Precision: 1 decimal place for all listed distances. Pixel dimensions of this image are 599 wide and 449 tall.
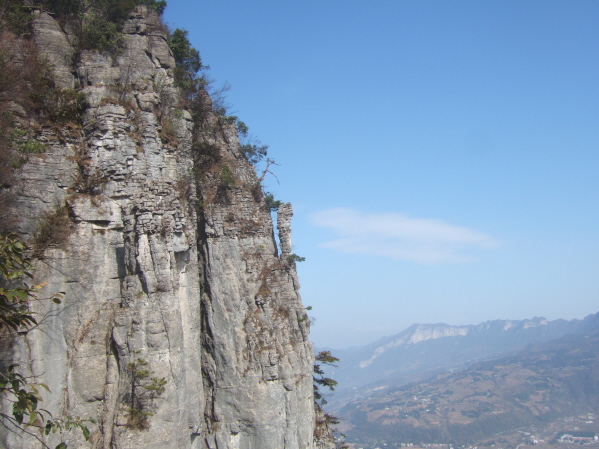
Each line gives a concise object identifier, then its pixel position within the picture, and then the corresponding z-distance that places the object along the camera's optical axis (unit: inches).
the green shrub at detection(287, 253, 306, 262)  1009.8
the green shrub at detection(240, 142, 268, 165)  1081.4
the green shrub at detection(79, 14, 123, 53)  897.5
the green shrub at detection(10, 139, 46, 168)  729.6
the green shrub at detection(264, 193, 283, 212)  1052.0
